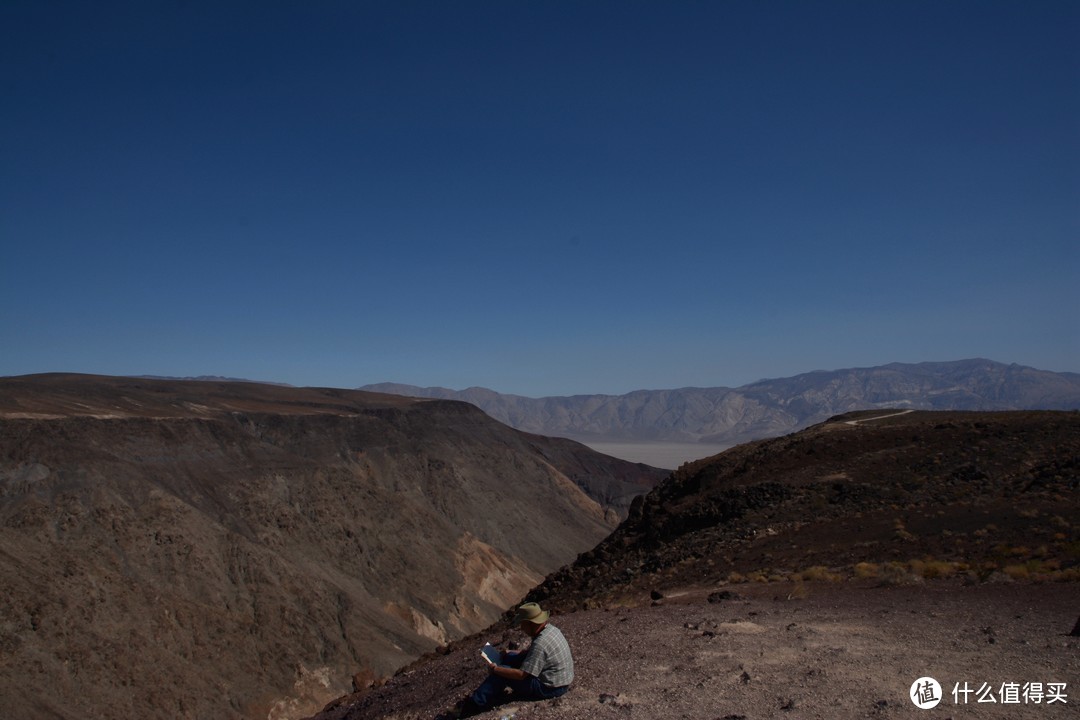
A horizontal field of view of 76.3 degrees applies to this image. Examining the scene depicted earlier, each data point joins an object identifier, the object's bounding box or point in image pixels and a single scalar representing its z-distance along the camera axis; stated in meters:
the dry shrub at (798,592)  12.34
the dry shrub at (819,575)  13.64
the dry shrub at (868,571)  13.48
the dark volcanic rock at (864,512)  14.66
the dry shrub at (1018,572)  12.20
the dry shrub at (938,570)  12.96
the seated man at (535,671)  7.15
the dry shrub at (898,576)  12.65
